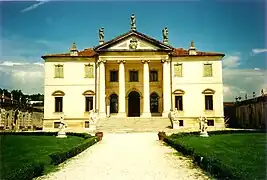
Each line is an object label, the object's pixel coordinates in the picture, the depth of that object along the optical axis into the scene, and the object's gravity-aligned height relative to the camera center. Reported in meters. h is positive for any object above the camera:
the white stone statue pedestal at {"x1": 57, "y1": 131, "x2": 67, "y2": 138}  25.41 -1.37
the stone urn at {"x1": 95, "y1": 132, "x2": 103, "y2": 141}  23.35 -1.41
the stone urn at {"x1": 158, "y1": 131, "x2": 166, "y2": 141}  22.55 -1.36
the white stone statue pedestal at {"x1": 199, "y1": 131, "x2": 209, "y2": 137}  24.80 -1.36
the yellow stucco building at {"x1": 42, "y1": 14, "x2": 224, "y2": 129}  40.25 +4.15
